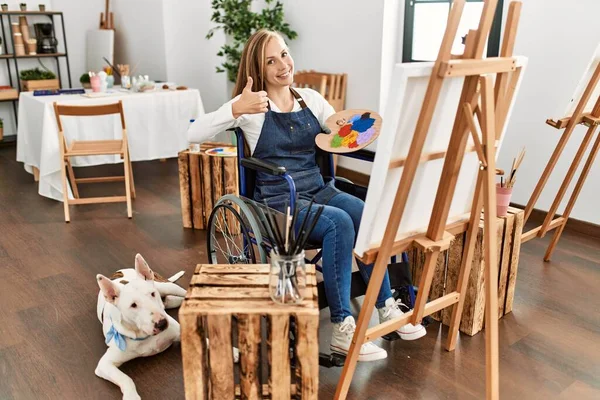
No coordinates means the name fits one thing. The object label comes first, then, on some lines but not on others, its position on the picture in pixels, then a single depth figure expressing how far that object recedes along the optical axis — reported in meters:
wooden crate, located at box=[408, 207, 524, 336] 2.25
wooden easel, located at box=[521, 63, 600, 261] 2.57
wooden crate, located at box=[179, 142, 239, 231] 3.30
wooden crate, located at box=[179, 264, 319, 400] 1.50
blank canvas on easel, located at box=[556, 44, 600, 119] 2.51
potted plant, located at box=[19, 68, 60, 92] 5.59
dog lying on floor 1.98
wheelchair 2.02
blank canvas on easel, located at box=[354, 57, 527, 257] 1.47
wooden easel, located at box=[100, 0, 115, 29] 6.29
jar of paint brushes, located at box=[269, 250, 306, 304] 1.54
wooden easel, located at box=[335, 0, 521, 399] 1.49
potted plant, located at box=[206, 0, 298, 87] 4.62
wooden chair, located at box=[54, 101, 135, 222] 3.67
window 3.71
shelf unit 5.70
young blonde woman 2.08
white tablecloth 3.98
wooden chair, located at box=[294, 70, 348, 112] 4.38
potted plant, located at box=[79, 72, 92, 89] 5.41
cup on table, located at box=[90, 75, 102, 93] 4.57
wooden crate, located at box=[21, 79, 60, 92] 5.58
